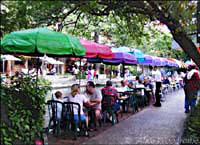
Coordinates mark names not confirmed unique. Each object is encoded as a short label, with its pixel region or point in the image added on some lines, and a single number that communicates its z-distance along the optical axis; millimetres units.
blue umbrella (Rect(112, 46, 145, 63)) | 12023
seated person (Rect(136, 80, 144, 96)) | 12878
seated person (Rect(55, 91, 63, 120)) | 7089
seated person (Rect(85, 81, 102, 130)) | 8086
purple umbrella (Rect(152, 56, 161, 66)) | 17209
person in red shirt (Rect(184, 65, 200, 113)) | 10695
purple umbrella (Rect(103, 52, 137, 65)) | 10992
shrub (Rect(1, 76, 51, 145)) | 3660
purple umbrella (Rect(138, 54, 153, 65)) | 15086
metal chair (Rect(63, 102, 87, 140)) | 7008
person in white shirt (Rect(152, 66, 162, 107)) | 13540
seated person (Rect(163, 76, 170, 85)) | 19981
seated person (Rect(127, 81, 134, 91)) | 11872
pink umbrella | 7598
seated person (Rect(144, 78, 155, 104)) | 14623
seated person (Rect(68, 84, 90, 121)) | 7160
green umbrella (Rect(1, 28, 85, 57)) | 5801
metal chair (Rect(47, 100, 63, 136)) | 7008
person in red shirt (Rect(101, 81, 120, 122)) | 8812
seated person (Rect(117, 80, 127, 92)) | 11189
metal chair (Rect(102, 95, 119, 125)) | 8750
